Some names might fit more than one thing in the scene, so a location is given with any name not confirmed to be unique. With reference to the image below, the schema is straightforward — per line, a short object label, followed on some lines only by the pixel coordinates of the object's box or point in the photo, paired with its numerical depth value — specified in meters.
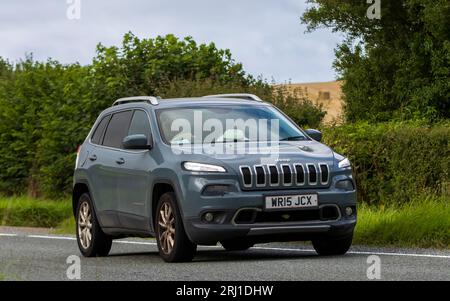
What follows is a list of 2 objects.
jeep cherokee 13.61
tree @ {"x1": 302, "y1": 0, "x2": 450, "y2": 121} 28.53
